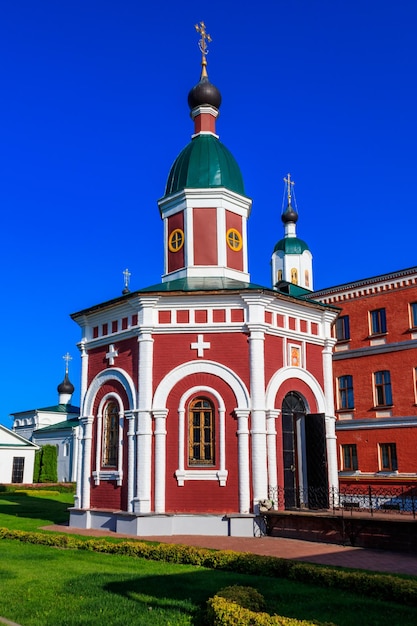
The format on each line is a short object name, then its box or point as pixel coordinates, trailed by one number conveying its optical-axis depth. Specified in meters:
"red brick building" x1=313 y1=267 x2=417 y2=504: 22.80
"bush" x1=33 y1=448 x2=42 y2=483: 44.66
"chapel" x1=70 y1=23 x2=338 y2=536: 14.34
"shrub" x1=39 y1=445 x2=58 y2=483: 44.50
